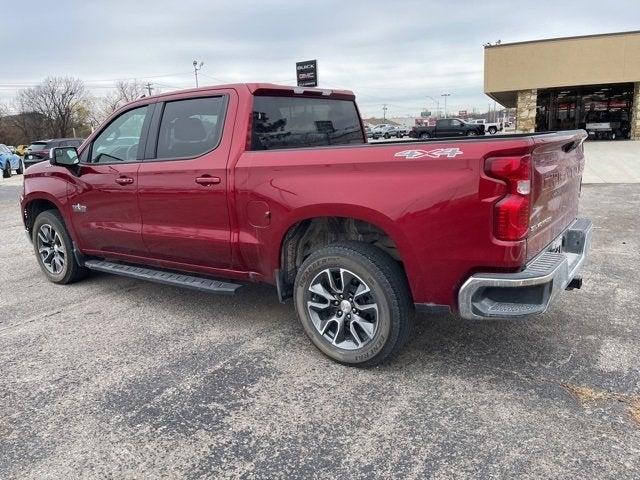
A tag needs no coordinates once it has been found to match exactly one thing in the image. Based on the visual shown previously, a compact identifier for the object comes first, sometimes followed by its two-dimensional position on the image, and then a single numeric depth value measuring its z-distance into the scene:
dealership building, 27.56
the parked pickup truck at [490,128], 43.27
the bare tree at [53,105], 73.06
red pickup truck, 2.91
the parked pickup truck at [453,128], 38.75
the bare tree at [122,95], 80.94
